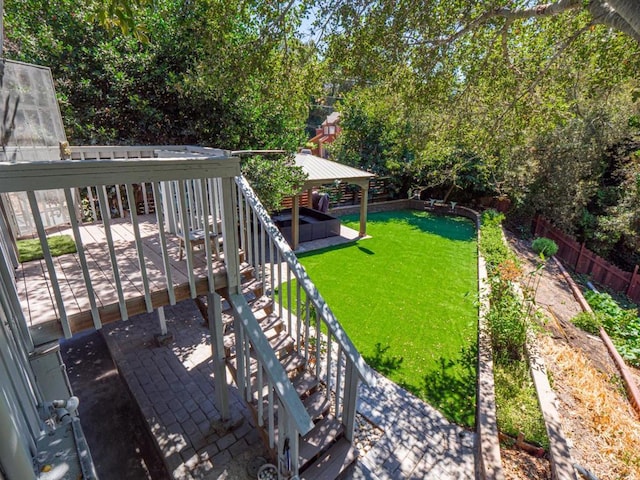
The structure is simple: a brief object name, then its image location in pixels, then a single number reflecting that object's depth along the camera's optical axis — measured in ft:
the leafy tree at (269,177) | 21.42
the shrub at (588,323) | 25.57
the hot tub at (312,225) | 35.27
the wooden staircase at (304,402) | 11.03
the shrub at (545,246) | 40.57
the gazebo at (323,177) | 31.12
